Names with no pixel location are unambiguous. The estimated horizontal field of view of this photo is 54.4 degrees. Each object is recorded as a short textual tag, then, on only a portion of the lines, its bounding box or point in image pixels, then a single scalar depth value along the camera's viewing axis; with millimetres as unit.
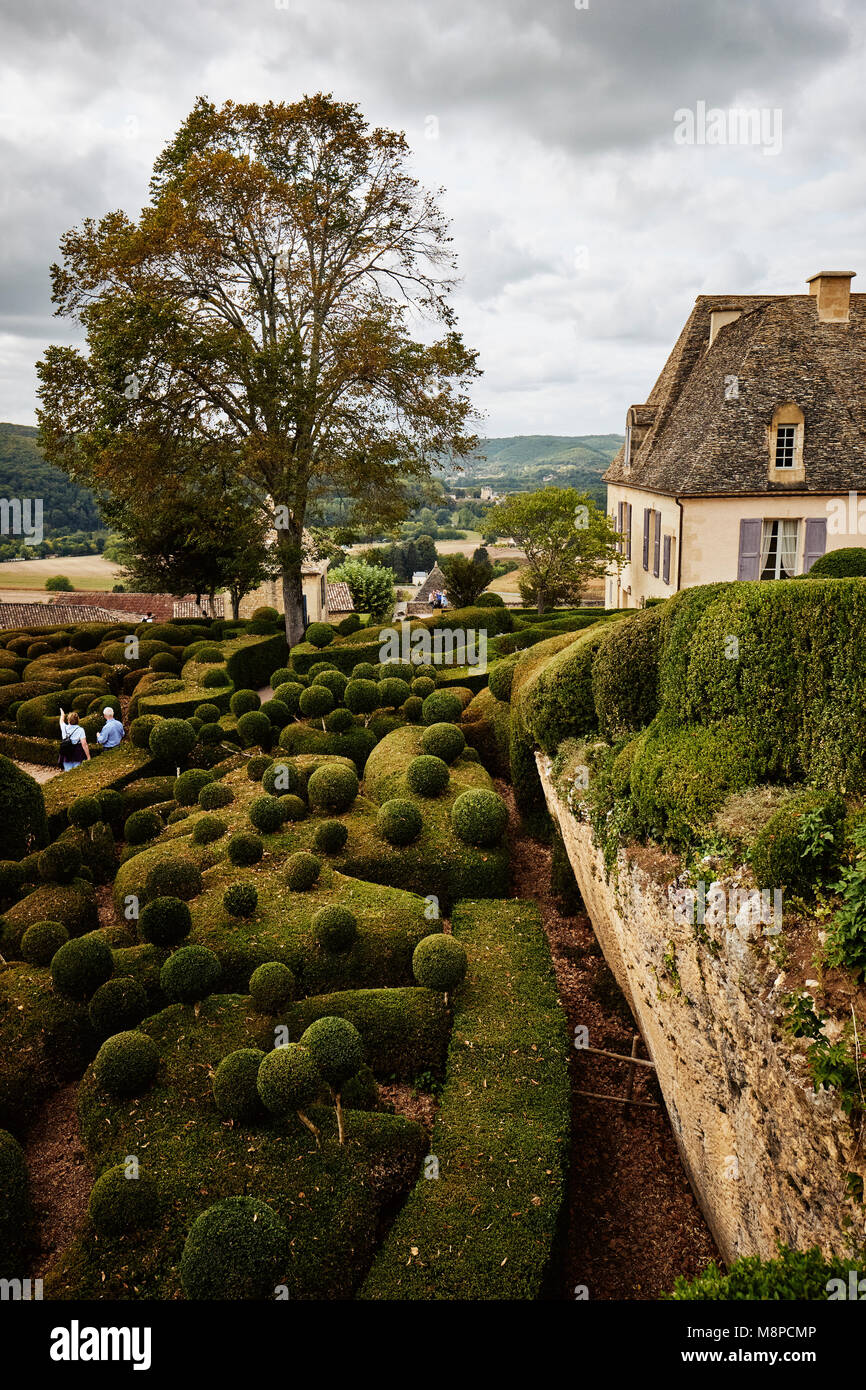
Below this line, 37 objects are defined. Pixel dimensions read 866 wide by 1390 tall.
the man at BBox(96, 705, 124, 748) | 19672
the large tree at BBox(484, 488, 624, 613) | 35281
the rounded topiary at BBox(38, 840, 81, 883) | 13375
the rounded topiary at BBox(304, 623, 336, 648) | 26672
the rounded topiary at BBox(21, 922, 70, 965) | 11562
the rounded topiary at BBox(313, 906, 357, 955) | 11336
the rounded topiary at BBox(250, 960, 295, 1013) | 10298
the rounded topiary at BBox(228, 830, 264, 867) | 13734
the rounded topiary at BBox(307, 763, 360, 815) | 15219
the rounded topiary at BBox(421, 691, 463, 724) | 18312
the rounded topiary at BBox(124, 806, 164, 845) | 15758
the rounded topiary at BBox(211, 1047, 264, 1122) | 8539
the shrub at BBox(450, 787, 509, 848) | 14258
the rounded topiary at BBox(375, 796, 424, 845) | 14086
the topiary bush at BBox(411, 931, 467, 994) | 10570
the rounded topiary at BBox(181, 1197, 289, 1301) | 6742
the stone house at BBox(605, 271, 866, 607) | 25734
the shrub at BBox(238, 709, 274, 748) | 18844
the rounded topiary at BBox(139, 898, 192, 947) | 11375
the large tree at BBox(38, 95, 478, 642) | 23438
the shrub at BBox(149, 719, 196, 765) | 18281
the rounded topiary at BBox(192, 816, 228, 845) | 14516
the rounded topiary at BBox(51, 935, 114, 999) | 10539
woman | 19375
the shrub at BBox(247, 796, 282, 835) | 14523
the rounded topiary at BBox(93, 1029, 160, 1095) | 9148
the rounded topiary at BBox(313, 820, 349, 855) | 13961
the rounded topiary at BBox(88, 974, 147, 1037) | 10289
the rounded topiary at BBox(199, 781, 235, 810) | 15906
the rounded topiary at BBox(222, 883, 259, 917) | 12188
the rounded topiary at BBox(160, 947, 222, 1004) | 10359
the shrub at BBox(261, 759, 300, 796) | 15727
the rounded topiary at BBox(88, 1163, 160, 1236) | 7660
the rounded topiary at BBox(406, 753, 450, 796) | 15516
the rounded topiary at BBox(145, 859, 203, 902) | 12617
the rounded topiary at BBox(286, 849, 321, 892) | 12969
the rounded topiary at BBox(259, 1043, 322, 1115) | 8125
